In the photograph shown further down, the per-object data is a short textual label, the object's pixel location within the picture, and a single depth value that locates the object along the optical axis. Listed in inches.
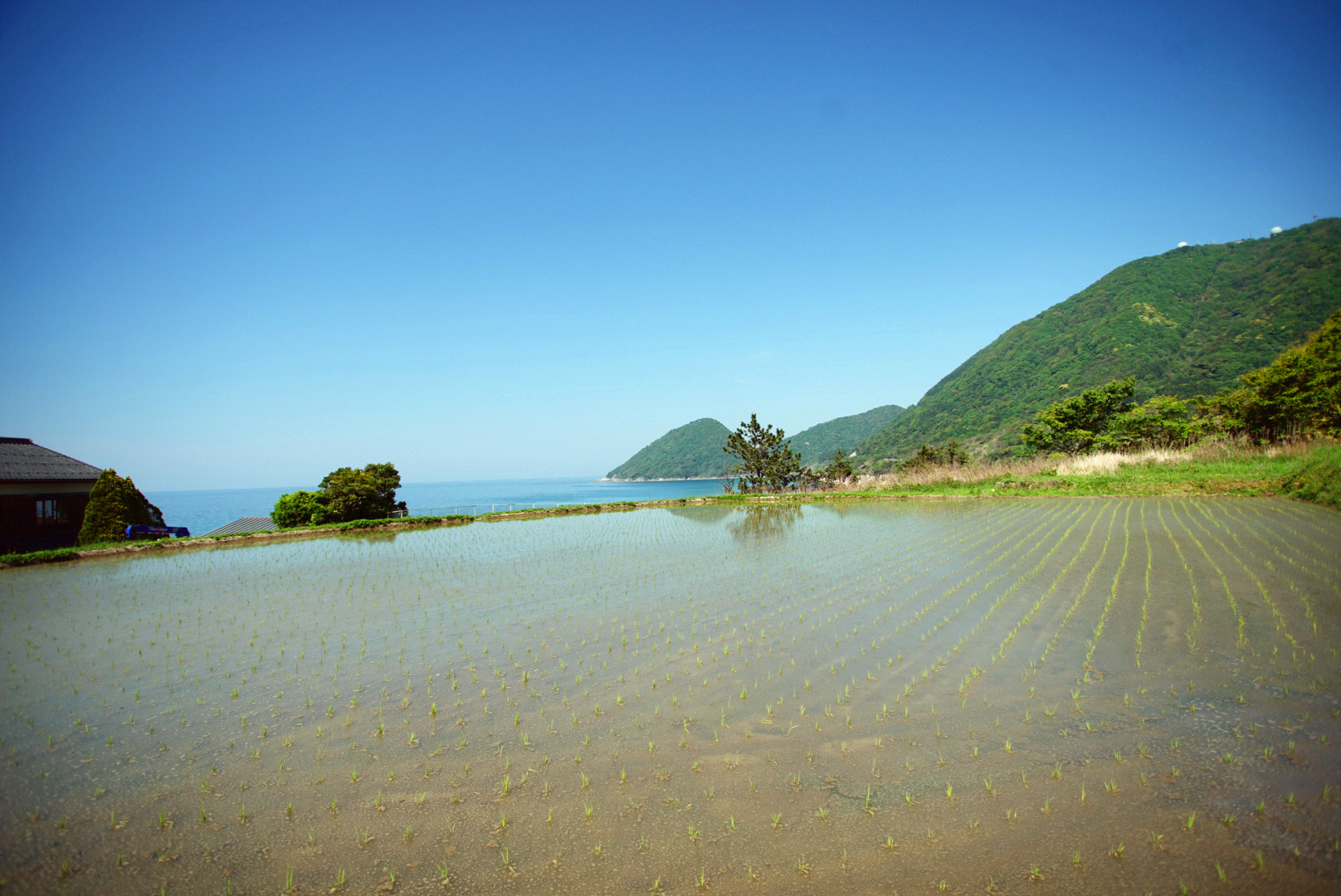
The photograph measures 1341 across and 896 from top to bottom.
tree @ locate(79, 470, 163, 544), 725.9
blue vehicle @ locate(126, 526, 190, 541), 752.3
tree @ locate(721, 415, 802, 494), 1316.4
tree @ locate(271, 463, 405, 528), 918.4
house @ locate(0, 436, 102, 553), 730.2
